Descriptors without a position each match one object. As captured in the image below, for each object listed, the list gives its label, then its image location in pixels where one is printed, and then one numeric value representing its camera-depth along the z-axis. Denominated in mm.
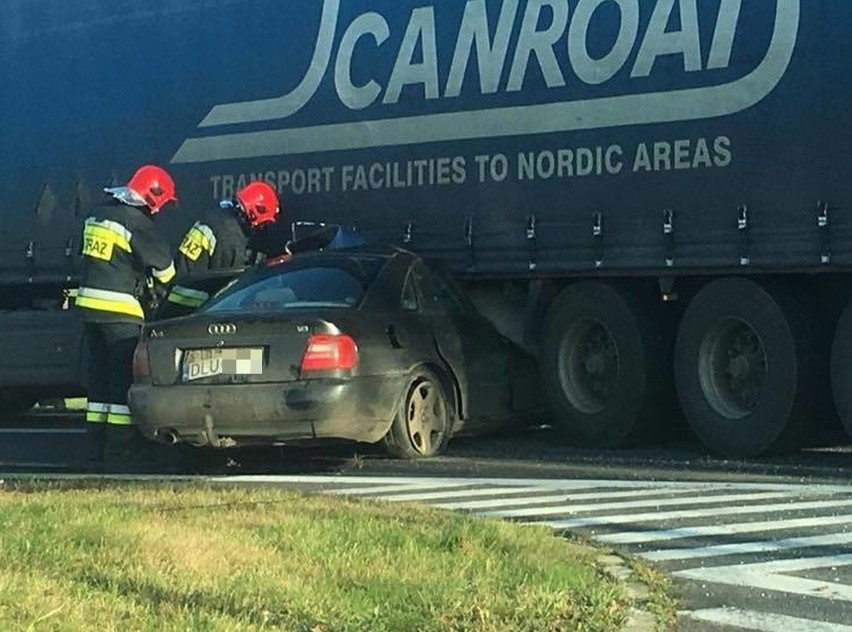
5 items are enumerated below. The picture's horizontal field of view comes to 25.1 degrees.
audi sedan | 11680
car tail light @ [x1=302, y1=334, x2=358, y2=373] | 11648
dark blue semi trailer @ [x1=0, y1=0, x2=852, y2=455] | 12086
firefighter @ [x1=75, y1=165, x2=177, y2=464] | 12961
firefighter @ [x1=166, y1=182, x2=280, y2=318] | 13984
